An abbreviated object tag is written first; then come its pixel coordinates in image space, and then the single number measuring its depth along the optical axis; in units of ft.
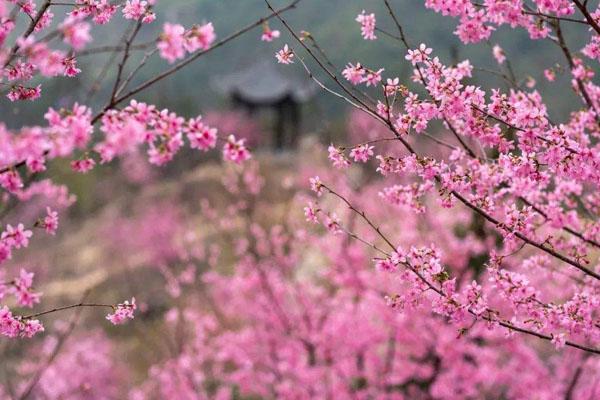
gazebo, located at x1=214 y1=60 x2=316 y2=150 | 114.83
